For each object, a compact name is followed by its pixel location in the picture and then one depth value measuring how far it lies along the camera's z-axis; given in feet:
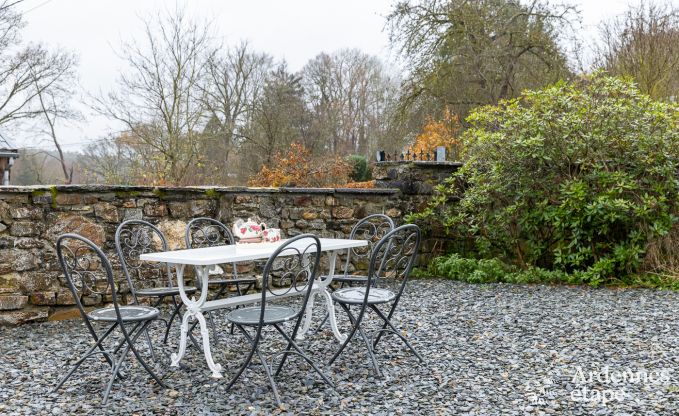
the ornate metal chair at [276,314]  8.82
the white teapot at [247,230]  10.98
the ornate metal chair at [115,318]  8.87
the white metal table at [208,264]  9.55
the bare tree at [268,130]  42.06
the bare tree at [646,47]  30.00
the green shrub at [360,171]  42.09
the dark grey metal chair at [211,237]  16.04
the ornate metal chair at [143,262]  15.10
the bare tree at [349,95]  52.19
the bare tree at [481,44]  36.09
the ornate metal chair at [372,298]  9.98
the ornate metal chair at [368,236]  19.33
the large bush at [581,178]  17.69
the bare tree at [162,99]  35.19
